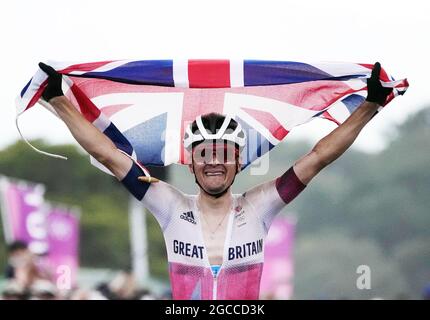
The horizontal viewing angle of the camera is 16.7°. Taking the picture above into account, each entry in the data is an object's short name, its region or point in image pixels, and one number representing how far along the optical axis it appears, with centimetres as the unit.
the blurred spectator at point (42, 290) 1664
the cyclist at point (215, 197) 1076
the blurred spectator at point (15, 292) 1631
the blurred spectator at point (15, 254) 1969
